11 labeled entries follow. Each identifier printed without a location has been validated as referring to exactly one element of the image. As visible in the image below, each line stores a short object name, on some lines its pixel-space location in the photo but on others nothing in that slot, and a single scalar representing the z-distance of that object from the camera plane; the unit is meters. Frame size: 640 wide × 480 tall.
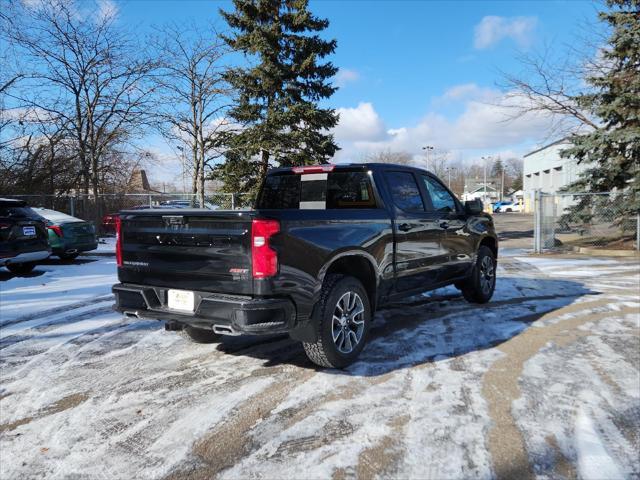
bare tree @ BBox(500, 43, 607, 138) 14.56
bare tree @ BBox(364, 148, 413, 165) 66.69
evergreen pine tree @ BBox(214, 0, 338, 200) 16.84
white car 59.28
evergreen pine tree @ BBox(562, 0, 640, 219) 12.52
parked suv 8.52
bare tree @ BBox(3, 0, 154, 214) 18.19
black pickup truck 3.50
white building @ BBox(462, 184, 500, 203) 91.41
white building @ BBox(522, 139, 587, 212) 40.85
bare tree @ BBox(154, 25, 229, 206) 19.50
